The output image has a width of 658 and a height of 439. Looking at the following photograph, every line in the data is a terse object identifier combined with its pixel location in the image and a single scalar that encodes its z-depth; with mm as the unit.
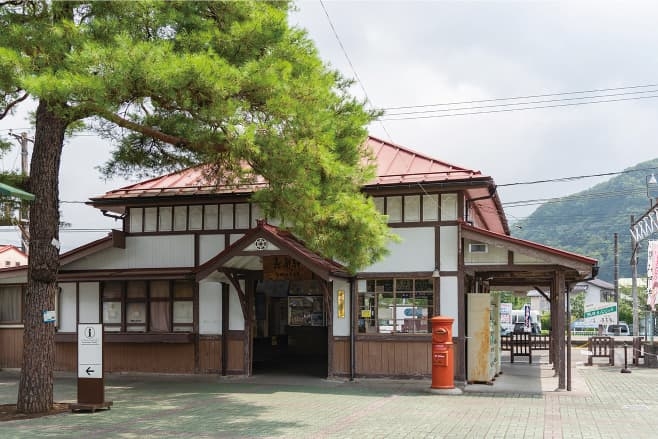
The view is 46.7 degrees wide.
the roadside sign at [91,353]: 12383
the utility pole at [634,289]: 29178
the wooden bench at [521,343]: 23484
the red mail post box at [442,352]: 15156
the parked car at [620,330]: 52094
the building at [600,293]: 85750
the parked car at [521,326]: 44503
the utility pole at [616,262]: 44344
